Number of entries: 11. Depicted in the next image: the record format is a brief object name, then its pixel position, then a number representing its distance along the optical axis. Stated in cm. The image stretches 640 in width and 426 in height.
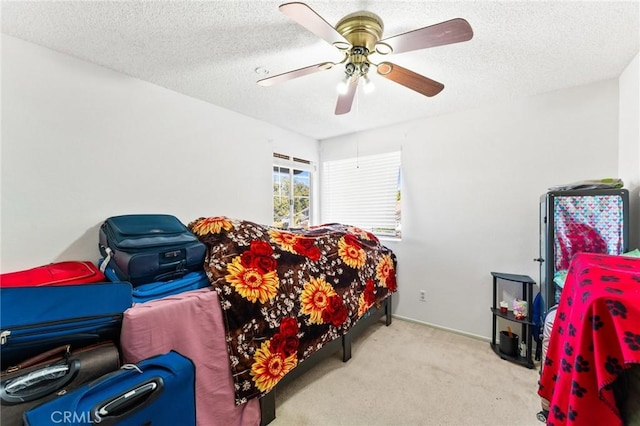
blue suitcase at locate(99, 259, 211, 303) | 138
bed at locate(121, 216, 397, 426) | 133
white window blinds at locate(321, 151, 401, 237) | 330
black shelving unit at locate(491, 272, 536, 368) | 222
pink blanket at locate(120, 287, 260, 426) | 118
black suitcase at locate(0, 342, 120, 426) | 83
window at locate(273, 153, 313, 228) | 336
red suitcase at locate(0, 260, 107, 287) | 133
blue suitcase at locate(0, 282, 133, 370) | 95
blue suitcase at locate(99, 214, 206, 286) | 145
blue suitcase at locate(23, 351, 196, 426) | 83
